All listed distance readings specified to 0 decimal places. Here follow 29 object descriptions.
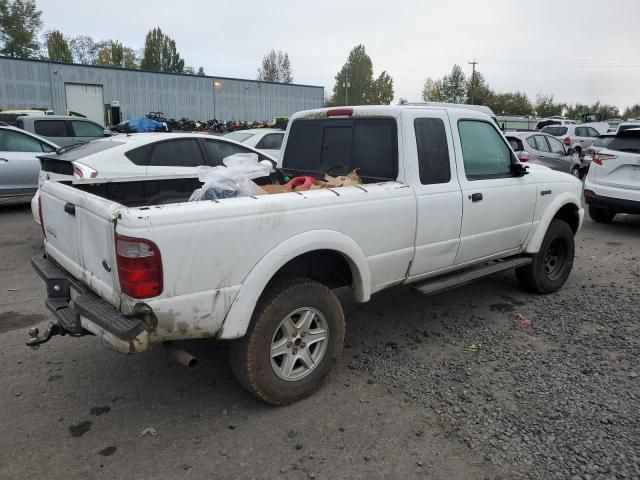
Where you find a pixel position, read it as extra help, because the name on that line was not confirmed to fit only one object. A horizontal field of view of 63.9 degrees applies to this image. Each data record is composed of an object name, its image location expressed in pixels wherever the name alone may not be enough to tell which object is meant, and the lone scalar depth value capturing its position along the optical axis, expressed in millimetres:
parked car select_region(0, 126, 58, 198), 9148
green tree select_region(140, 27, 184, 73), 85625
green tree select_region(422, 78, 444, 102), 77938
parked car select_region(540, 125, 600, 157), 19938
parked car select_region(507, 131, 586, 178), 13133
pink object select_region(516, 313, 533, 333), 4594
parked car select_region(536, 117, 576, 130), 31697
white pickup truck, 2689
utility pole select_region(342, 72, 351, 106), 78750
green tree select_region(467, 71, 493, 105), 71325
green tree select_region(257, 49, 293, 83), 89500
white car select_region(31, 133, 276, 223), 6535
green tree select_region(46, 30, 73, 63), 74050
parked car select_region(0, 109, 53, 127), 21269
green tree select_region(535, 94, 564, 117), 79500
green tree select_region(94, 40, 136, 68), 83250
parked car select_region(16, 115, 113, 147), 12836
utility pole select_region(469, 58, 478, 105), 69450
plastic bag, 3521
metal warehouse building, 36969
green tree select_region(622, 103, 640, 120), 84500
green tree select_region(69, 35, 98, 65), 84188
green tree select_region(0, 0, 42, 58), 62812
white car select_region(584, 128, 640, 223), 8469
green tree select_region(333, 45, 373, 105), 86375
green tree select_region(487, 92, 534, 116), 72375
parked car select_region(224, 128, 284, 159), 11164
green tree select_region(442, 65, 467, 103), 75562
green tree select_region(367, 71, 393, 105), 85938
